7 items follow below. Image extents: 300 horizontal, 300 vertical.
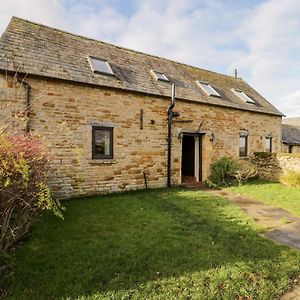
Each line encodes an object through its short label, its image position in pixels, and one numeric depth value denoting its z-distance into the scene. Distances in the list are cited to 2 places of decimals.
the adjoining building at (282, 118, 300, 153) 22.86
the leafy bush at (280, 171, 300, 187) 12.11
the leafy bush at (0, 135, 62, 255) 3.23
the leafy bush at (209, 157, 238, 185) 12.95
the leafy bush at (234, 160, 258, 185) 12.80
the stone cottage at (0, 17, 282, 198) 8.66
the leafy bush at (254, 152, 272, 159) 14.74
